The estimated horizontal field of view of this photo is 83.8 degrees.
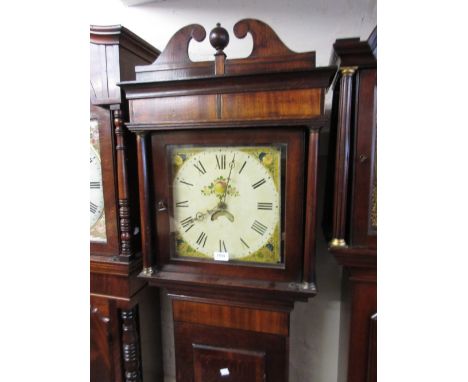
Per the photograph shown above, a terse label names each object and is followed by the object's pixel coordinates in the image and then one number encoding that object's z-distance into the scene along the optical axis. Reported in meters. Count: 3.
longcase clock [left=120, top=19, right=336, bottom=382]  0.62
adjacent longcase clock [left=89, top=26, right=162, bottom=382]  0.74
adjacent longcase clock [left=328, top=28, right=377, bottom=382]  0.61
